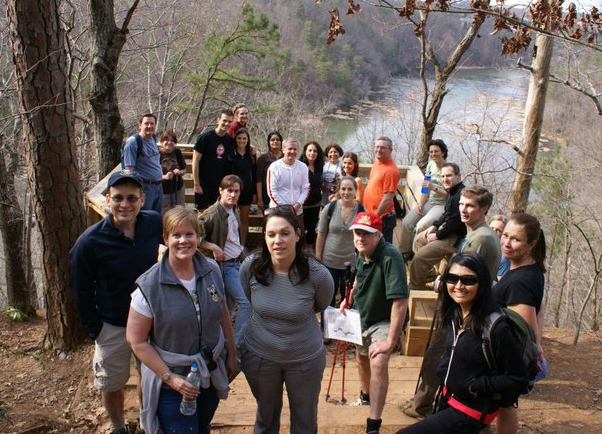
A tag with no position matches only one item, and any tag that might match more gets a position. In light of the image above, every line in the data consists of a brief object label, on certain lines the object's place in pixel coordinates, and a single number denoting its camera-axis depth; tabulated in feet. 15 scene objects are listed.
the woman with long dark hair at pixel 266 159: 21.07
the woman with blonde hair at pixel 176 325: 8.62
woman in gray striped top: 9.48
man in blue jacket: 10.27
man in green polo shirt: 11.00
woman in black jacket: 8.59
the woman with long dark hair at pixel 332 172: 20.85
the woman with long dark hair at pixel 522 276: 10.27
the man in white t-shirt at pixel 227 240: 14.43
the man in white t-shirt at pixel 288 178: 18.95
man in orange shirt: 18.53
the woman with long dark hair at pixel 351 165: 20.02
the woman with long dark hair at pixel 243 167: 20.31
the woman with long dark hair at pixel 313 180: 20.39
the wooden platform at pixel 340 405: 12.19
